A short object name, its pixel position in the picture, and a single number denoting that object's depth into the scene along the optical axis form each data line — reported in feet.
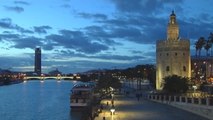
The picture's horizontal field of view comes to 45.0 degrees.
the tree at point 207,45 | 227.26
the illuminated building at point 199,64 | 279.02
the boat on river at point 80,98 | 145.80
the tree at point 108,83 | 240.17
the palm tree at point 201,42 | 240.62
